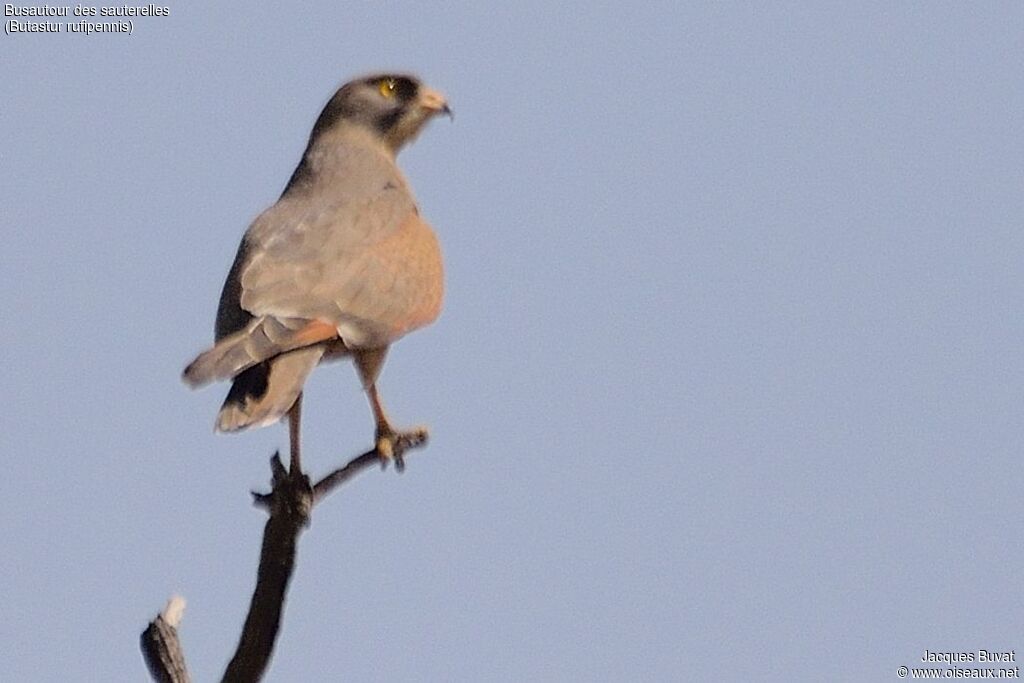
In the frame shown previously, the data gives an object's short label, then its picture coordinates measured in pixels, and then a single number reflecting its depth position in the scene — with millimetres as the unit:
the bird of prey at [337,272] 11312
